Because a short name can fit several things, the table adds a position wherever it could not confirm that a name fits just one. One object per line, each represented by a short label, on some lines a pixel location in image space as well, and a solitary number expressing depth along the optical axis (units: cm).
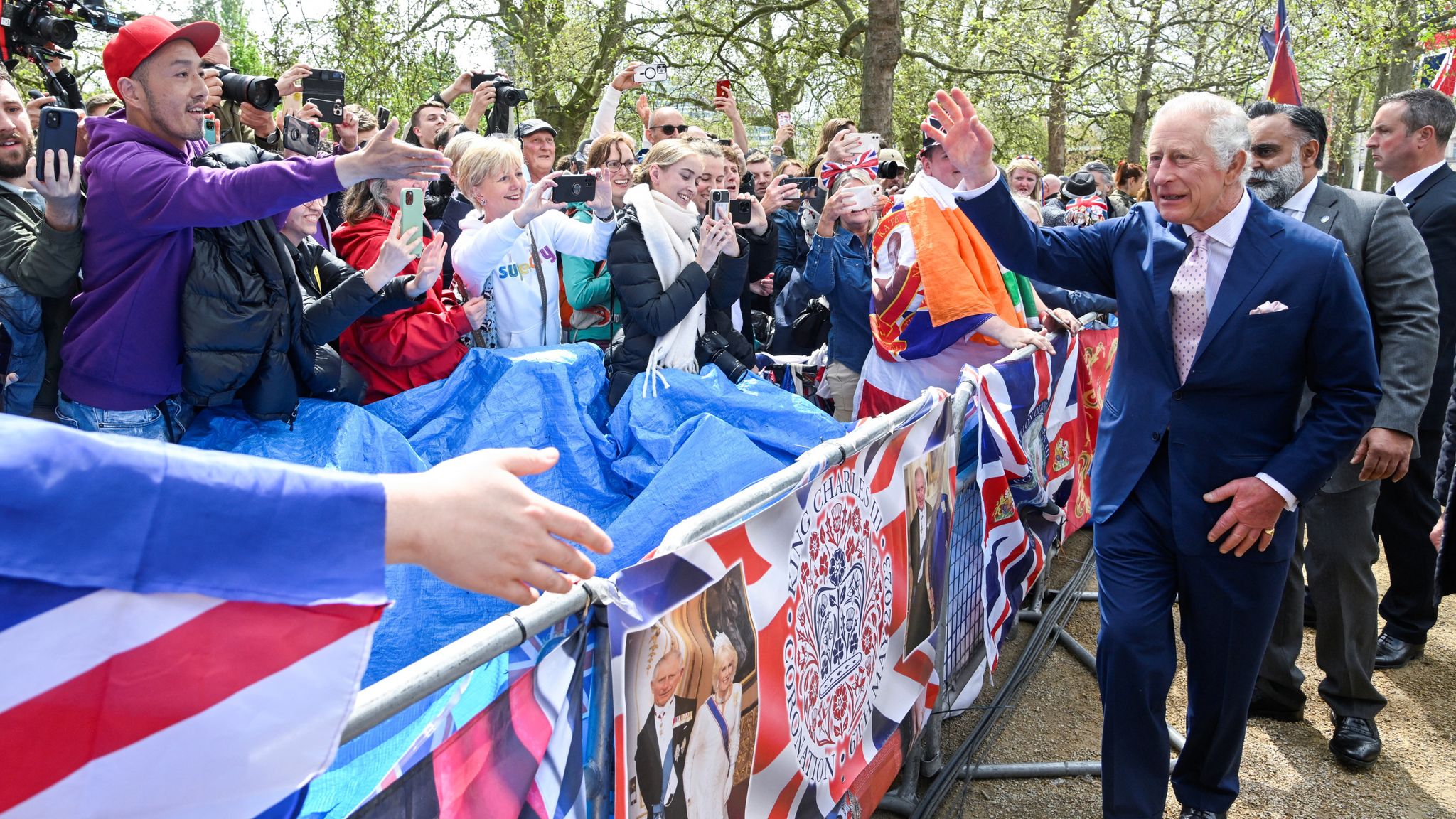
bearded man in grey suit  354
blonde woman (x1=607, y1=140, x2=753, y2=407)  402
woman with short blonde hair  404
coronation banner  182
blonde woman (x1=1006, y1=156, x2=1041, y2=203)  863
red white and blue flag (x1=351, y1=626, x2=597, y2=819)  133
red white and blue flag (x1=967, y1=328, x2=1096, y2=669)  386
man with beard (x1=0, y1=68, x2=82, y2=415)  286
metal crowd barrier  135
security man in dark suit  454
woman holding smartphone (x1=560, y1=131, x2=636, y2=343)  464
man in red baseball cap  275
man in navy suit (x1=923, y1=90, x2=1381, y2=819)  289
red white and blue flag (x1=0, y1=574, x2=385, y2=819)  93
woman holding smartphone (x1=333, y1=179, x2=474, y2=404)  371
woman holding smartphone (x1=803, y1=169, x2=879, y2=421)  490
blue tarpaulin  274
